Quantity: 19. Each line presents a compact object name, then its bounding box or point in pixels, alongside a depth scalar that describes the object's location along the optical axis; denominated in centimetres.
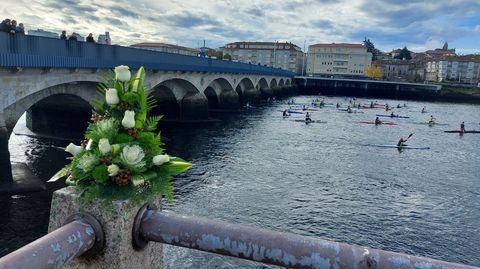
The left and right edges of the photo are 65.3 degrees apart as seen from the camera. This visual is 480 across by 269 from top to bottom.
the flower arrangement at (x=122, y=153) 265
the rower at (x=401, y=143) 3584
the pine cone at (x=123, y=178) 263
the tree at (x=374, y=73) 16262
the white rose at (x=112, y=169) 260
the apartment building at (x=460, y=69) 15412
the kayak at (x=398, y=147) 3581
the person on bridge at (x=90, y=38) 2450
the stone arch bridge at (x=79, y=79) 1782
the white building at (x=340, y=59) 16075
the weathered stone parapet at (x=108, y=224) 254
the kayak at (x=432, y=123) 5366
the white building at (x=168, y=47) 14290
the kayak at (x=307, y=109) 6669
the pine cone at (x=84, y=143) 306
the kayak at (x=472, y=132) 4827
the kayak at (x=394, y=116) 5972
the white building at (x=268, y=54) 16975
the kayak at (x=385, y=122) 5316
